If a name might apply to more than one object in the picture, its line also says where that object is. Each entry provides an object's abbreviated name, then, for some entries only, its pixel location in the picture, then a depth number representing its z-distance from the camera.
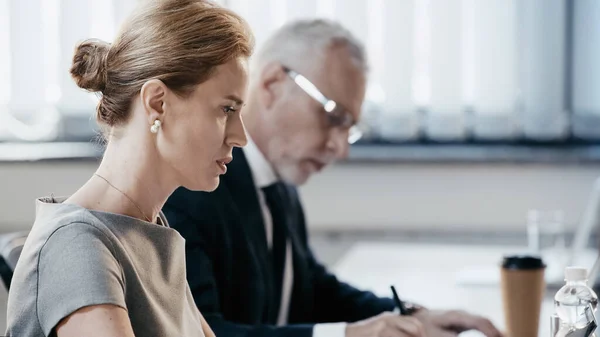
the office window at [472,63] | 4.97
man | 2.79
